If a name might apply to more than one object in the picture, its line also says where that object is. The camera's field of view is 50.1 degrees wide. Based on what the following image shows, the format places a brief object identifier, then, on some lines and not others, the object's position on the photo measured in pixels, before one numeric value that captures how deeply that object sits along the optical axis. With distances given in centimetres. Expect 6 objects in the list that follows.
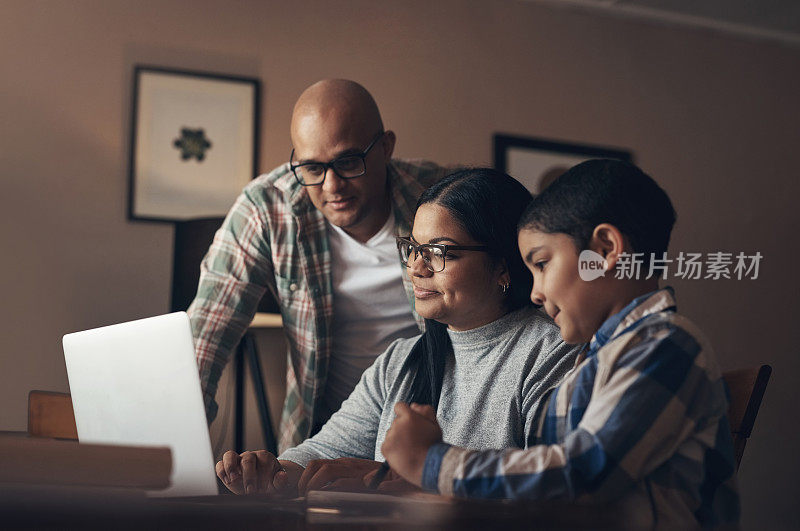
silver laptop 97
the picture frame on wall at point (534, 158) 369
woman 126
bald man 188
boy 79
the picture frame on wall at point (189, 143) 317
